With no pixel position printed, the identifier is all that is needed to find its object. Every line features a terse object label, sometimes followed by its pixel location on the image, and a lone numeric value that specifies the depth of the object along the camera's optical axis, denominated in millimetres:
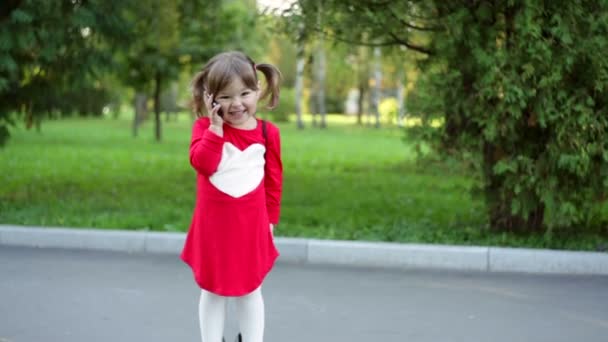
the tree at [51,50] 9242
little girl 3709
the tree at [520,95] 7184
